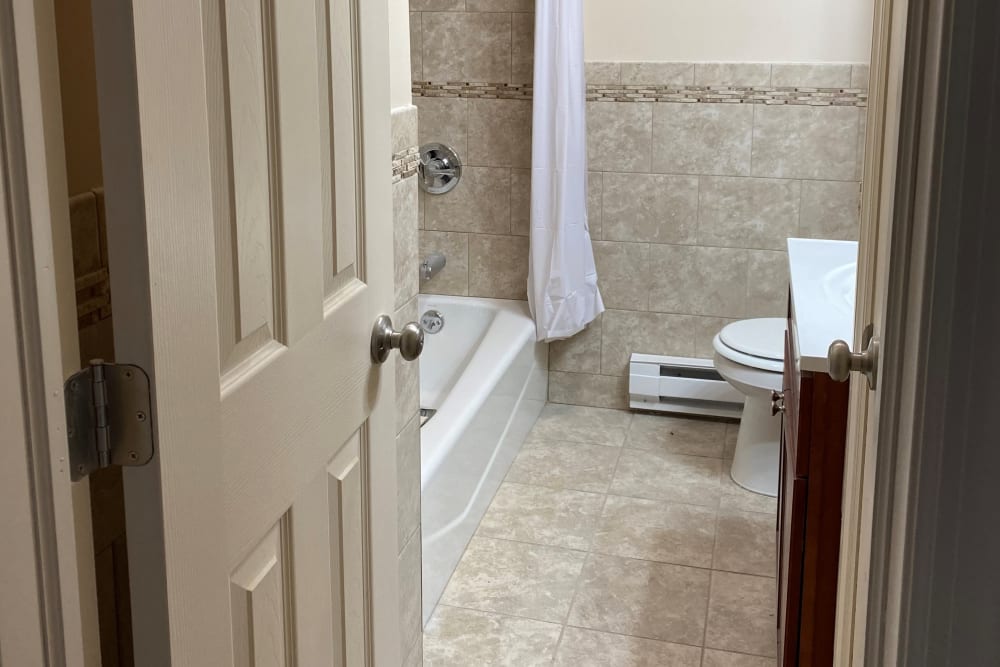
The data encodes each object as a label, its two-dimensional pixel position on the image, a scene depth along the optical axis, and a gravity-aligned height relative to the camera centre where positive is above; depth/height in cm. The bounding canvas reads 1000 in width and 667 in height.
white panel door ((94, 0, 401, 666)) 92 -25
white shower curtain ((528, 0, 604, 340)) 357 -39
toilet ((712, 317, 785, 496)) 325 -92
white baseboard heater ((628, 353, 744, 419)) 396 -113
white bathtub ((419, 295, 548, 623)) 281 -102
